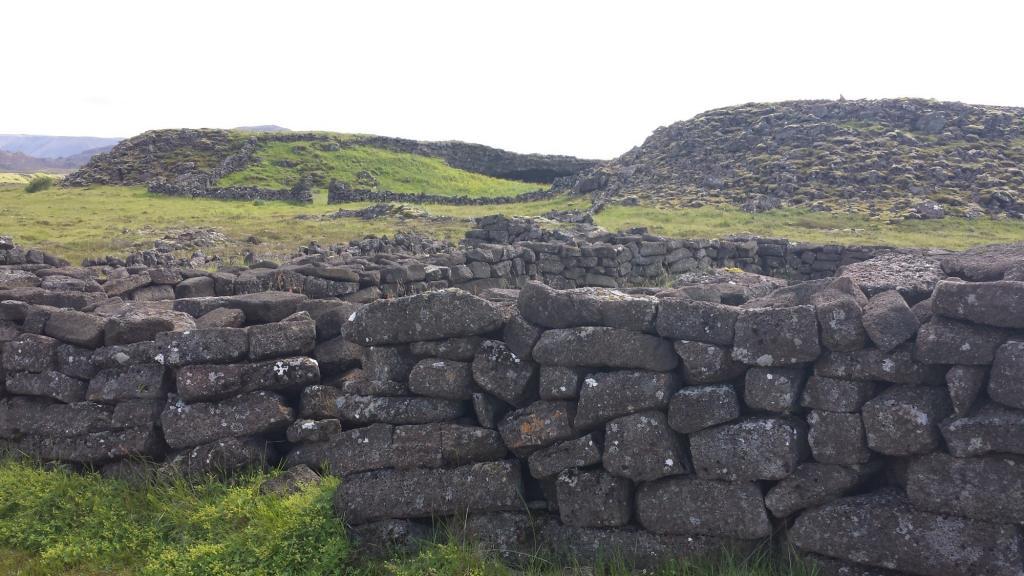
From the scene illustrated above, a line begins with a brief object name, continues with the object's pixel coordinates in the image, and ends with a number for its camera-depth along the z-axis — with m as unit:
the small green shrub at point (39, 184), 51.47
